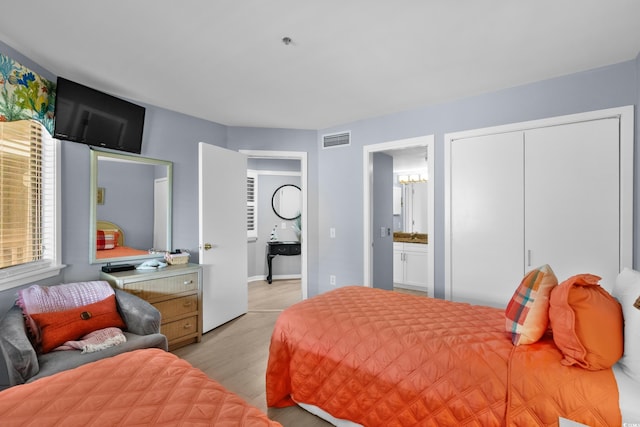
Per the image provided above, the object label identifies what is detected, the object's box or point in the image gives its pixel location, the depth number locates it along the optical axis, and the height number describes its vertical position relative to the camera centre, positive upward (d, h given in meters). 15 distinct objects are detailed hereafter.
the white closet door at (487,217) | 2.82 -0.03
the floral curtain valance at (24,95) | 2.14 +0.90
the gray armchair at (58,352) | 1.69 -0.83
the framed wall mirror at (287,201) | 6.07 +0.26
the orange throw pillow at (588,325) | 1.32 -0.48
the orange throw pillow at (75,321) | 2.02 -0.75
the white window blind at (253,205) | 5.90 +0.18
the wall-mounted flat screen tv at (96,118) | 2.53 +0.86
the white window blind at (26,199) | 2.20 +0.12
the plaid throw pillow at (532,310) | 1.55 -0.49
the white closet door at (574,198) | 2.43 +0.13
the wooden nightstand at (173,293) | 2.74 -0.75
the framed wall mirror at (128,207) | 2.85 +0.07
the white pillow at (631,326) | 1.26 -0.47
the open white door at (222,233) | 3.38 -0.22
